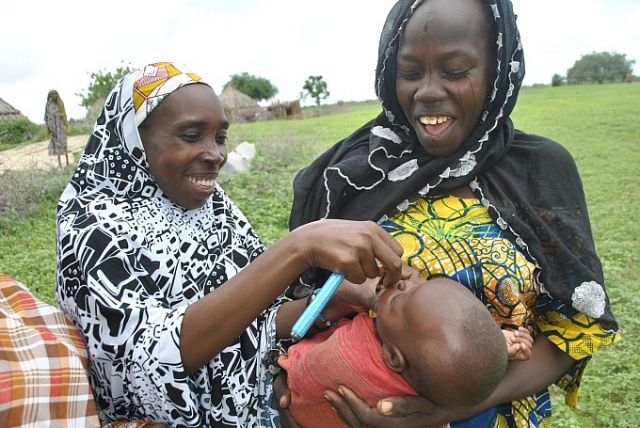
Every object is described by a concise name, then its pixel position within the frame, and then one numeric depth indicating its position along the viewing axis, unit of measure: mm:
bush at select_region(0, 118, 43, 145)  16850
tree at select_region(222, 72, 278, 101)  45812
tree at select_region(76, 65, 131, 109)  15426
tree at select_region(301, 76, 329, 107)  46906
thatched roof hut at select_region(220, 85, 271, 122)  34125
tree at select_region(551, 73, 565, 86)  46525
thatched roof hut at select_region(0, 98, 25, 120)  18281
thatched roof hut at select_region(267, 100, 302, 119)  35000
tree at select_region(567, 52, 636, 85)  49031
